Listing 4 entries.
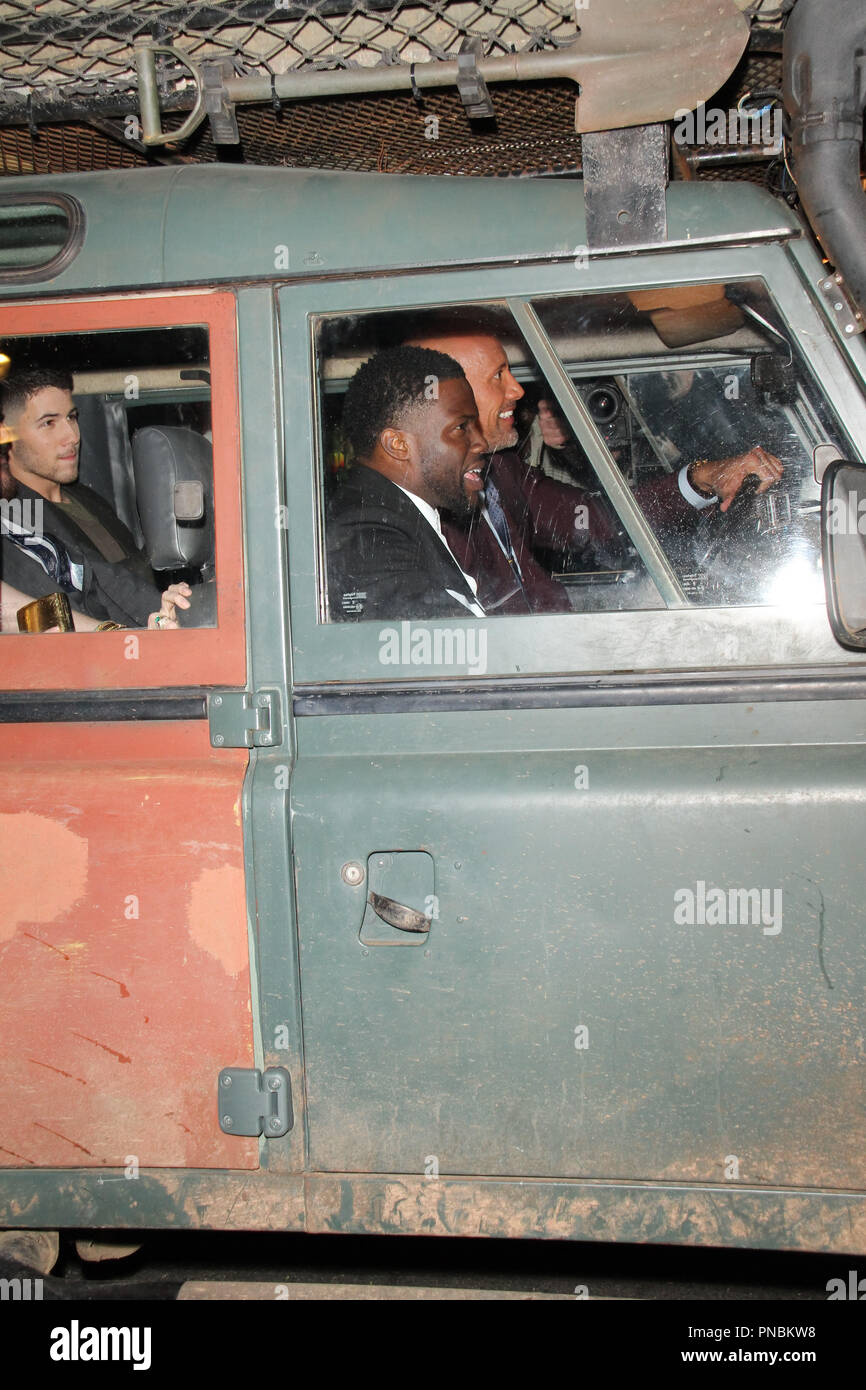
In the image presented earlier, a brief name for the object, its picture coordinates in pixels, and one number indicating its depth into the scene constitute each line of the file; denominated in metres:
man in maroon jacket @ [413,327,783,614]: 1.90
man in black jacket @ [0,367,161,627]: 2.14
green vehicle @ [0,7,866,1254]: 1.77
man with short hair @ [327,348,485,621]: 1.96
